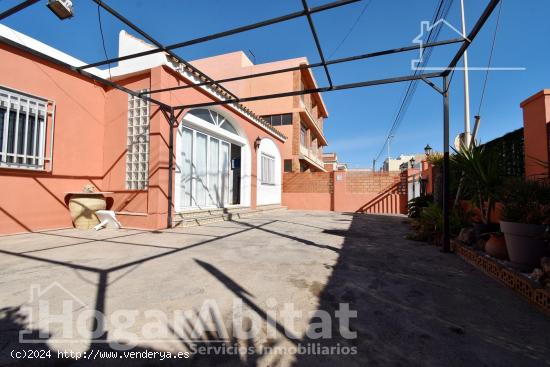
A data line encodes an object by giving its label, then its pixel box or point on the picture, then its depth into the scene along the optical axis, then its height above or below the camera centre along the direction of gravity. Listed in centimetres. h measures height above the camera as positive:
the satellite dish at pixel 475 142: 384 +86
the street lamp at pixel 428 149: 1145 +210
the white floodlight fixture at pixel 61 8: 293 +222
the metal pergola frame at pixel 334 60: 279 +201
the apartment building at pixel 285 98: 1598 +685
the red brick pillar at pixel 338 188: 1201 +26
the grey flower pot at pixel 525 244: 241 -49
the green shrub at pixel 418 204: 740 -31
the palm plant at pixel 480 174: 337 +29
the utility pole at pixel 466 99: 943 +369
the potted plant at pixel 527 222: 242 -28
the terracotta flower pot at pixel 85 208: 545 -37
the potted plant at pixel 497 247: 290 -63
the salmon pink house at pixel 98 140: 474 +121
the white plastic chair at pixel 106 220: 553 -64
